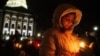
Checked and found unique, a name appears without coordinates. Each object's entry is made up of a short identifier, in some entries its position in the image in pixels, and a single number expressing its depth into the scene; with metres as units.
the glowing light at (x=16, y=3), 33.49
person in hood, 1.03
